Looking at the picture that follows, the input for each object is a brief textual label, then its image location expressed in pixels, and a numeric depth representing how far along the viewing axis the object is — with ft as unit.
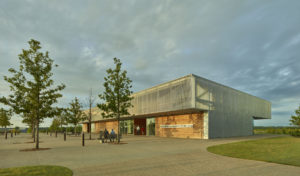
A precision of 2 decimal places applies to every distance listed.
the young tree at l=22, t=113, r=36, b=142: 93.30
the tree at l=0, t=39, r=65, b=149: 47.70
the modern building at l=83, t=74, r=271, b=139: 76.33
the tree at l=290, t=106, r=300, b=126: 103.81
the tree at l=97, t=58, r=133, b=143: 64.85
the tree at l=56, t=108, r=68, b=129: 168.81
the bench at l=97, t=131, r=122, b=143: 66.25
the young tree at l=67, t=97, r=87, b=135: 117.50
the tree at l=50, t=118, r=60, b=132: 199.70
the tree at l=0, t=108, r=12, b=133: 120.16
